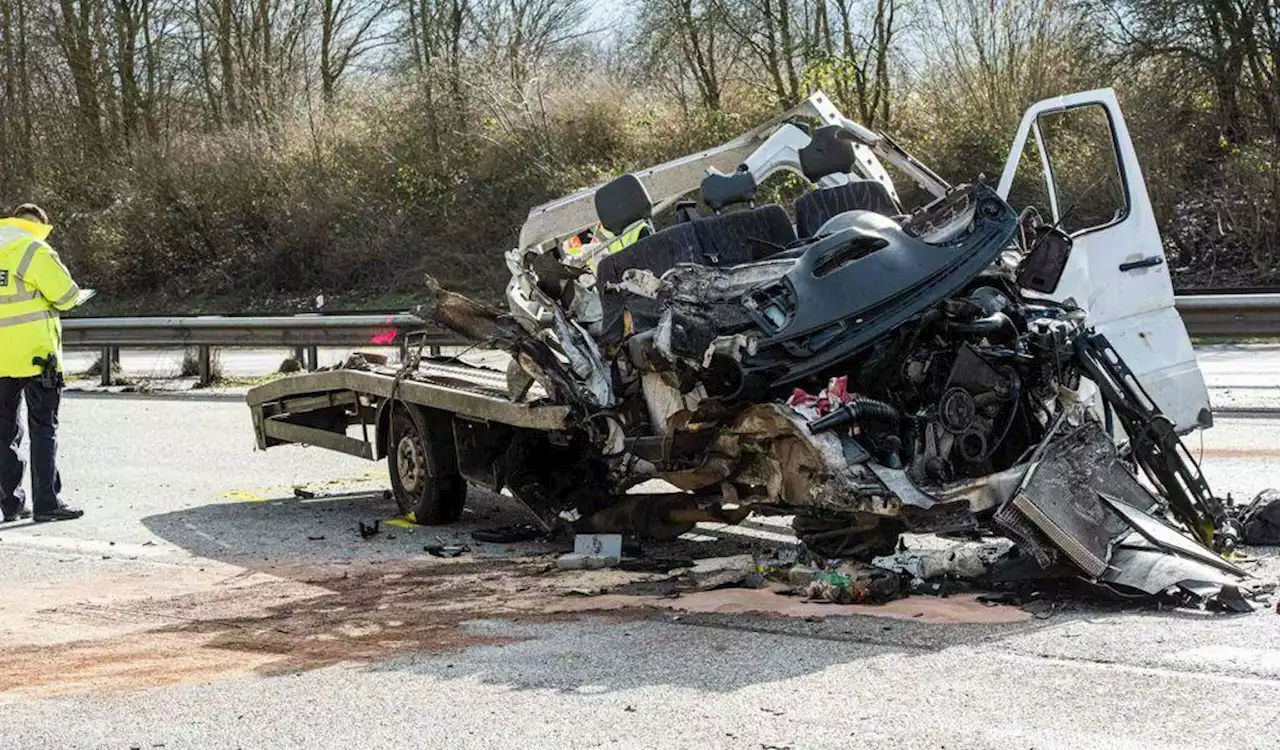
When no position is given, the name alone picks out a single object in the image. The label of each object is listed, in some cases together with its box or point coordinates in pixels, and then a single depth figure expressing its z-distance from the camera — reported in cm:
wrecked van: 664
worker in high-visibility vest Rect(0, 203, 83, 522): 1005
